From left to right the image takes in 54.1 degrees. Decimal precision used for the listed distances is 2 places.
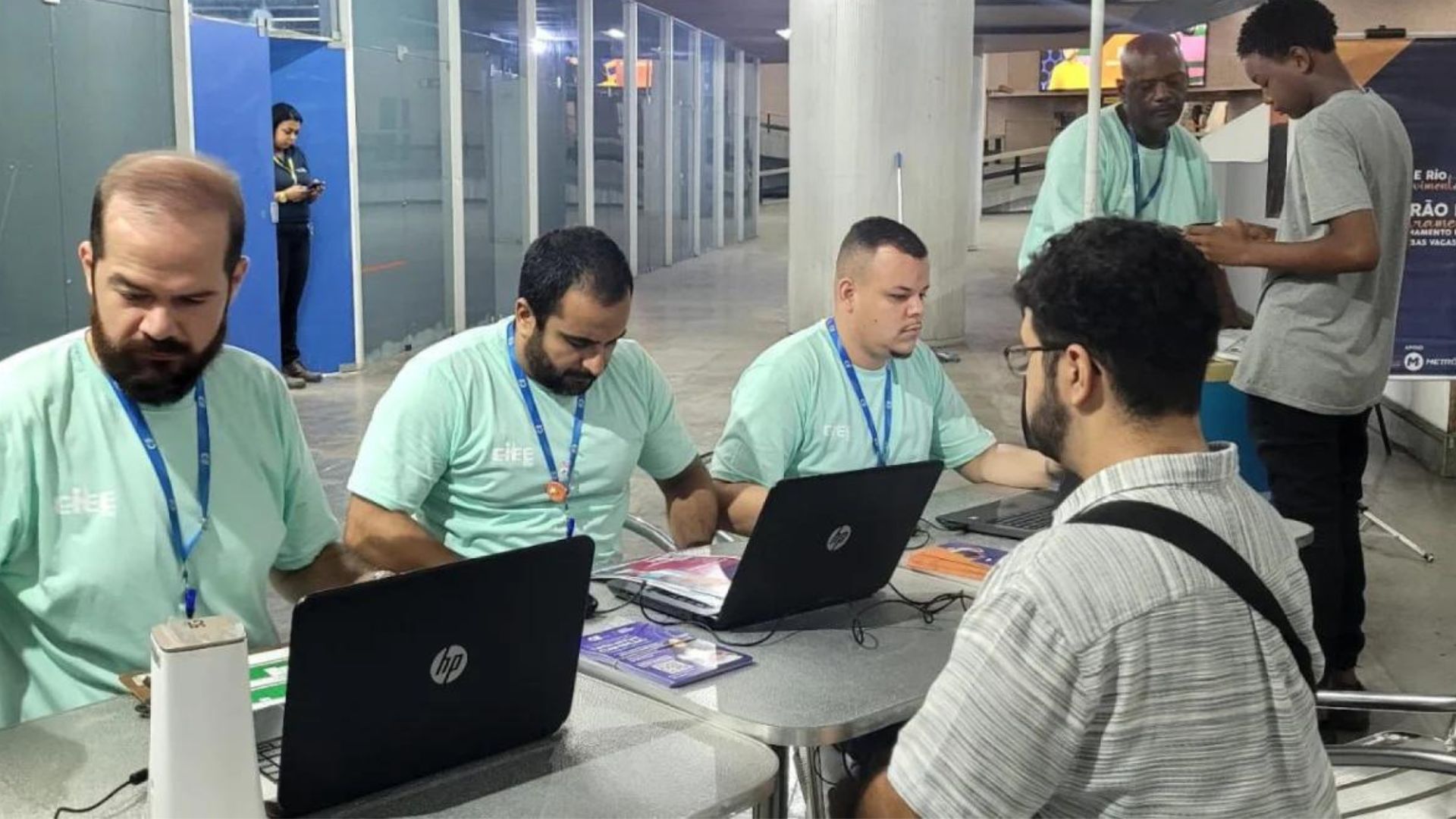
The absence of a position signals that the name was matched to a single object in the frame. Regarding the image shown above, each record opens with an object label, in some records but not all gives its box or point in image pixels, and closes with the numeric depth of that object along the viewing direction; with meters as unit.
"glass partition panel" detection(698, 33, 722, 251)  18.19
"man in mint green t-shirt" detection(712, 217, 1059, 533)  3.04
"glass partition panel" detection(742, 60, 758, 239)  21.17
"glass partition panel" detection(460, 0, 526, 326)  10.23
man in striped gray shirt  1.26
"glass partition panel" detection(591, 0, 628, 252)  13.59
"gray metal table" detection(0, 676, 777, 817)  1.60
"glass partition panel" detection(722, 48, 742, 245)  19.84
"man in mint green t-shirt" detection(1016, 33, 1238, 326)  3.86
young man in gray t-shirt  3.38
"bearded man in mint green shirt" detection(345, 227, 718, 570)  2.64
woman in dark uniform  8.02
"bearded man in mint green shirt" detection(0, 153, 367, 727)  1.98
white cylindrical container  1.35
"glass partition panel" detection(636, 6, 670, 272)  15.00
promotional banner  5.59
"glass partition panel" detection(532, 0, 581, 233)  11.82
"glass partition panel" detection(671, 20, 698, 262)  16.44
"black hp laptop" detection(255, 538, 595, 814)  1.48
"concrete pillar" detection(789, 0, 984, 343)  9.02
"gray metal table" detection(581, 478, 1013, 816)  1.83
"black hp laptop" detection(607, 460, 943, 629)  2.06
